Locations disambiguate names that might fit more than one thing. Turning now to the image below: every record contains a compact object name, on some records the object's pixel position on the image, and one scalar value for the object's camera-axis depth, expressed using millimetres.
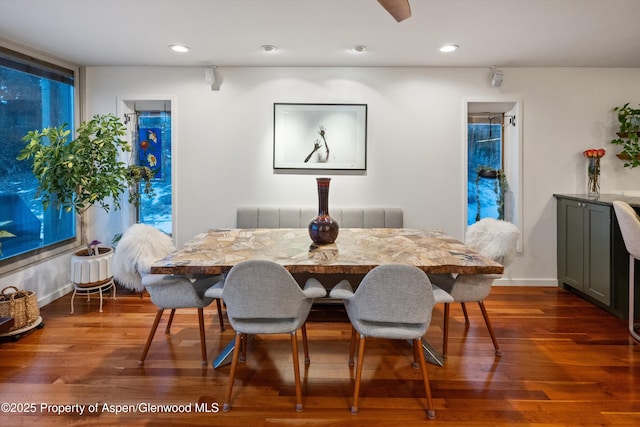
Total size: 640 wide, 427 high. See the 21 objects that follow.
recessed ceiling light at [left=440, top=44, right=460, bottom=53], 3371
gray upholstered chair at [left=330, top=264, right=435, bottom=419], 1822
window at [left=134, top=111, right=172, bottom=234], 4297
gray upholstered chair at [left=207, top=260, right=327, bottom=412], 1865
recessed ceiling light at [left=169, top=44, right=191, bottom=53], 3422
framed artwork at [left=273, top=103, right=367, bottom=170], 4090
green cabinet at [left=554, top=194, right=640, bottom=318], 3207
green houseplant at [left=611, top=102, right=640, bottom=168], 3938
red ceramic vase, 2592
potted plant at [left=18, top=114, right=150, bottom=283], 3152
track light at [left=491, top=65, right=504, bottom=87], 3928
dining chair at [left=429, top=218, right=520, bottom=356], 2412
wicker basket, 2814
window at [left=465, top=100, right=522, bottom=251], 4176
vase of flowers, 3910
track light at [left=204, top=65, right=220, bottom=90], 3955
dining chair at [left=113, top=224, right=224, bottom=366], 2342
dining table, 2059
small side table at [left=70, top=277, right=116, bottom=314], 3459
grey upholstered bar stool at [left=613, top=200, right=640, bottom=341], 2645
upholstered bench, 4023
